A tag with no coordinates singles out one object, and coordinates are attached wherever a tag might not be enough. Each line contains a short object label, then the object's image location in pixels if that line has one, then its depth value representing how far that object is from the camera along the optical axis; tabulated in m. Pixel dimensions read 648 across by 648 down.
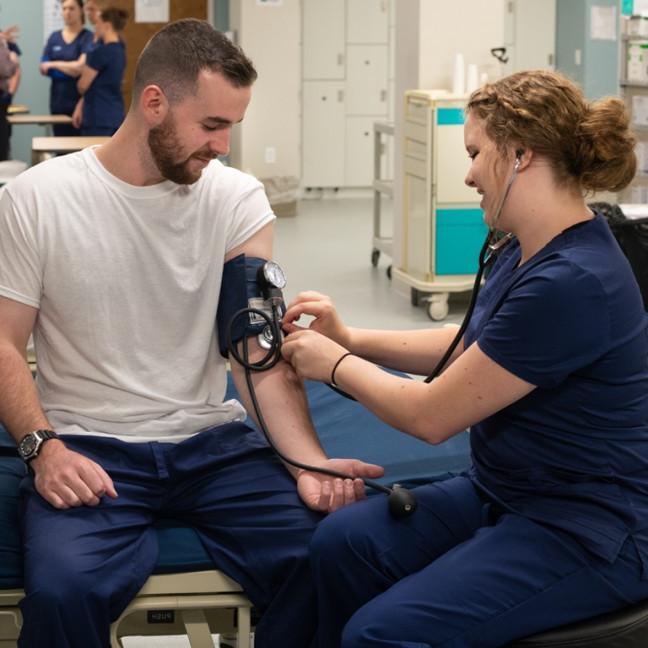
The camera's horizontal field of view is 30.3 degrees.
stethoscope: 1.87
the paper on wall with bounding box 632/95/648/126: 6.77
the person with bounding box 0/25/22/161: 8.39
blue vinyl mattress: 1.83
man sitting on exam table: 1.85
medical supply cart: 5.28
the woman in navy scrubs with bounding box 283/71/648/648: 1.60
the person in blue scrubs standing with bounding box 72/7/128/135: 7.34
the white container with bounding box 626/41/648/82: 6.76
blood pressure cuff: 2.05
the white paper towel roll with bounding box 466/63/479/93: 5.43
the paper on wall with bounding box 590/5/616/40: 7.83
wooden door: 10.37
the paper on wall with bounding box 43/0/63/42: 10.19
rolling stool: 1.61
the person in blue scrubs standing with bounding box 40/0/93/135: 8.86
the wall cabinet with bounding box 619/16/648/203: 6.78
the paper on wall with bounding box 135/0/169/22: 10.38
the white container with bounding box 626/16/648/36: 6.87
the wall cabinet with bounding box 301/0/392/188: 9.59
